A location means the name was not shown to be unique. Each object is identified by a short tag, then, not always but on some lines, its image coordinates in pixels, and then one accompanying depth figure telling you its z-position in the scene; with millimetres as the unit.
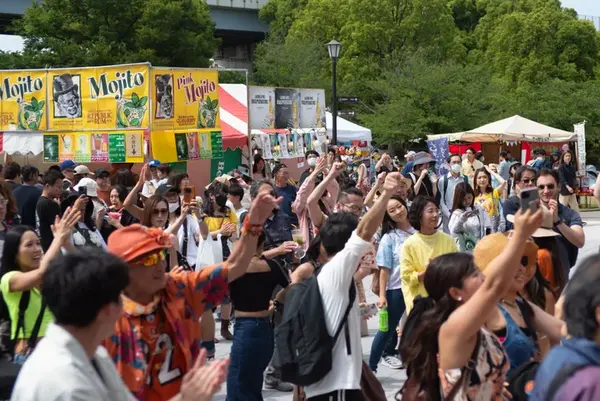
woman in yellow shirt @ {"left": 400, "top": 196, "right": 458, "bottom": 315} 7352
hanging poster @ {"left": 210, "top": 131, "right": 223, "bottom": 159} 16859
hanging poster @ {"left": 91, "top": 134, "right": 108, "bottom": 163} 15953
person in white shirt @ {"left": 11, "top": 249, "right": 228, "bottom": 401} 2697
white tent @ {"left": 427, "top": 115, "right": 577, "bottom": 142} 28062
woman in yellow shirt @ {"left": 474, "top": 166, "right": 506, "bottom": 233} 12648
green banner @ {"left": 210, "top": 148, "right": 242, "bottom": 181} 18359
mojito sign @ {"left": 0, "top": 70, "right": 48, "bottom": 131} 16969
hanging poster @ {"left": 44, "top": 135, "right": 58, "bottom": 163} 16688
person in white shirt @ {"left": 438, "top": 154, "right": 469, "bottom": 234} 14031
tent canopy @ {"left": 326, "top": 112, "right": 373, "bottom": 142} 30203
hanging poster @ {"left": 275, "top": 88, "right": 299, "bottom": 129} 21953
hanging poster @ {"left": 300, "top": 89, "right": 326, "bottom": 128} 22656
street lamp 23178
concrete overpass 63375
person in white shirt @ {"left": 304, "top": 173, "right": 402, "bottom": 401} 5016
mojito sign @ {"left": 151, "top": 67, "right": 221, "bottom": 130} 15867
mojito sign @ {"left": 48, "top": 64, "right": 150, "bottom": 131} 15742
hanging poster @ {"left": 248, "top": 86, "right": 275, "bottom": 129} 21266
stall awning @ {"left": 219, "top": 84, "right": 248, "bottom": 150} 19109
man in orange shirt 3779
